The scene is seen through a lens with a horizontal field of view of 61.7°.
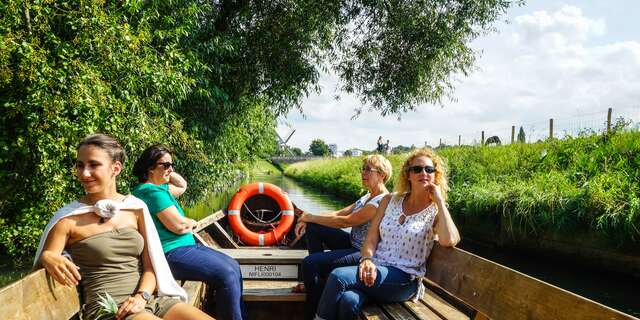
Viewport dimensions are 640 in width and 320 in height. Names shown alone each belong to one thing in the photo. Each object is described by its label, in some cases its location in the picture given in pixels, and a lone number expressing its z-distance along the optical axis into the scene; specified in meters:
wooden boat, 1.83
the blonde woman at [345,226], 3.48
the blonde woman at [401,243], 2.83
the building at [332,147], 87.93
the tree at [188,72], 5.06
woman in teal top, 2.93
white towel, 2.32
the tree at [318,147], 98.93
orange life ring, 5.49
